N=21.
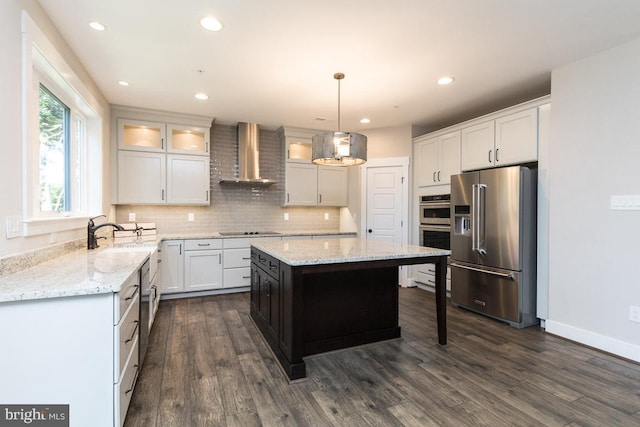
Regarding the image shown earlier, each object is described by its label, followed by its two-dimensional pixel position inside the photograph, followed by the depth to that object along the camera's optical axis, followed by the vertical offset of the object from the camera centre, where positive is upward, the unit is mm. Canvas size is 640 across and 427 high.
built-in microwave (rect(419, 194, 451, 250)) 4328 -135
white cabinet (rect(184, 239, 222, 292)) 4297 -744
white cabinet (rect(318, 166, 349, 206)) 5375 +454
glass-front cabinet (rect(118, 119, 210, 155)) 4227 +1066
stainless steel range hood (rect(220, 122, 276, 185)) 4840 +867
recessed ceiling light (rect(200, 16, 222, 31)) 2262 +1393
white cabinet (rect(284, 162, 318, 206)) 5137 +455
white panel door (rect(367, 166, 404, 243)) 4977 +139
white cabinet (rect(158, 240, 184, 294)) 4141 -743
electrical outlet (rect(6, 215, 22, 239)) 1751 -88
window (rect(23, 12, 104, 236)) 1980 +622
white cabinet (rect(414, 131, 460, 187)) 4242 +765
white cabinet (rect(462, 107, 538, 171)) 3338 +823
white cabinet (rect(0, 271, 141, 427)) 1366 -653
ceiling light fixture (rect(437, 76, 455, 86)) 3262 +1396
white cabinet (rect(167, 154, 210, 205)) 4438 +461
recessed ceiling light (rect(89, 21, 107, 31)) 2322 +1399
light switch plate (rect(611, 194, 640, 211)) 2529 +80
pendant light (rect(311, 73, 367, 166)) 2725 +572
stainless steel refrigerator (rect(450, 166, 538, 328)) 3250 -345
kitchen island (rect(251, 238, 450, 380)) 2279 -718
